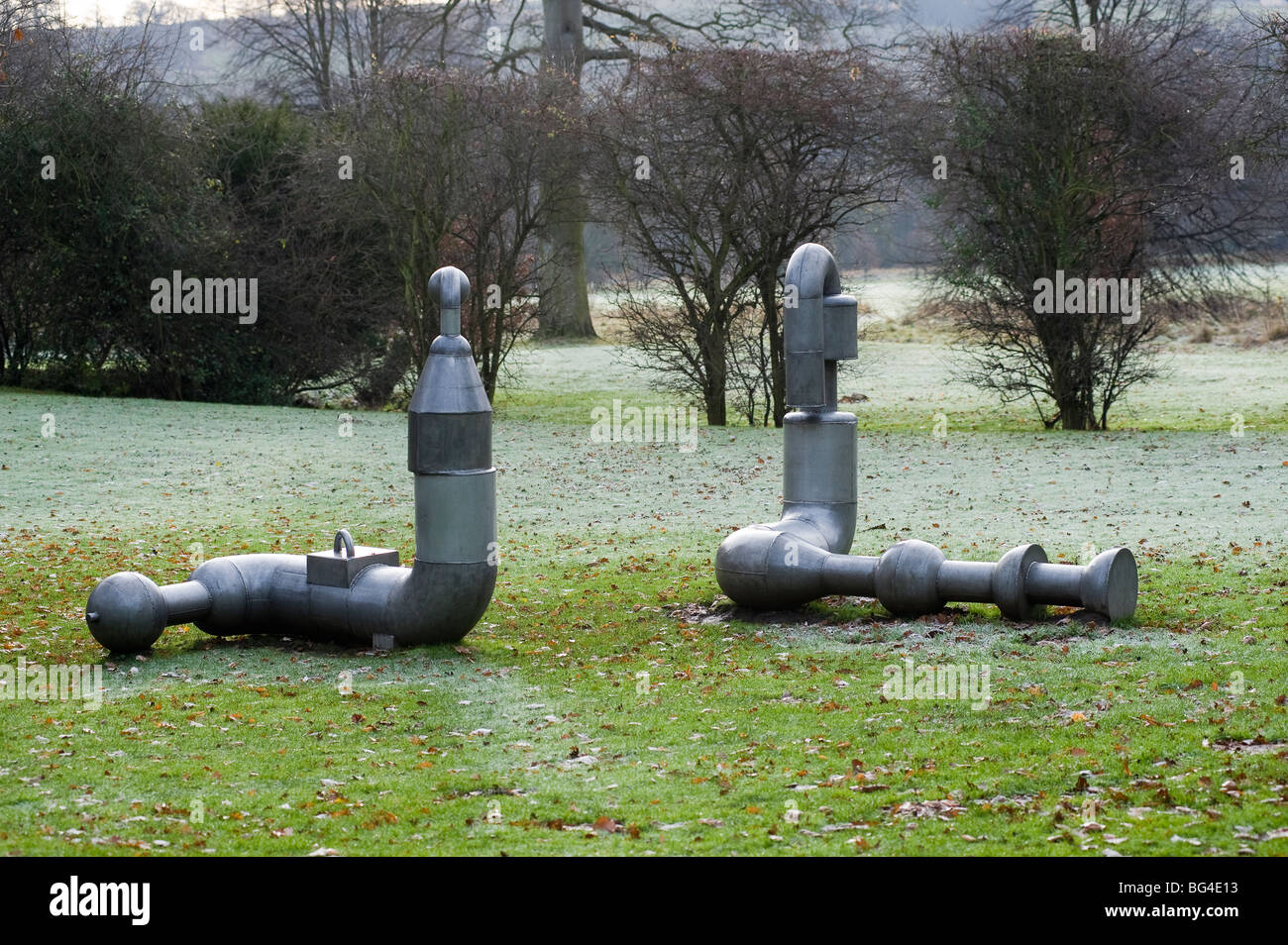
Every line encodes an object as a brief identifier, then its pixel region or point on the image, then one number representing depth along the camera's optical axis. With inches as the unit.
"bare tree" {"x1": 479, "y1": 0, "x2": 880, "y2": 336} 1185.4
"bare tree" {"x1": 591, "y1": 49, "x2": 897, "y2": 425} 871.7
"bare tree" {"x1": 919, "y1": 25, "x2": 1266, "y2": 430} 853.2
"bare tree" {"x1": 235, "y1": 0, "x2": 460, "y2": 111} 1501.0
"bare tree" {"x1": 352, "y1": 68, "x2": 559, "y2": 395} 924.6
